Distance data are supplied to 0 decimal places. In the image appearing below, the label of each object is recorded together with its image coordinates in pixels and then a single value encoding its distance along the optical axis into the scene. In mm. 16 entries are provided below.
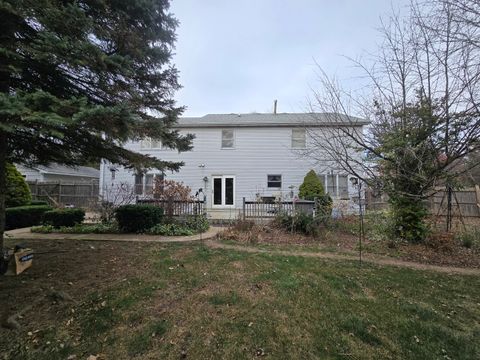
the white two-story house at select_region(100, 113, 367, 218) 16344
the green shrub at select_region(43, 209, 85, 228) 9540
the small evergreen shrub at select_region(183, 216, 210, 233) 9547
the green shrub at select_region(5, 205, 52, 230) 10109
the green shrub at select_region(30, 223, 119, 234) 8977
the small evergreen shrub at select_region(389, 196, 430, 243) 7793
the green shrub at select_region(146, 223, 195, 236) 8797
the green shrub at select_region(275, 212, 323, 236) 8977
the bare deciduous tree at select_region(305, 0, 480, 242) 5383
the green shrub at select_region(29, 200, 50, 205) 12480
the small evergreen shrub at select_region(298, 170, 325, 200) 14816
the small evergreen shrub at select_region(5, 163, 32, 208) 11492
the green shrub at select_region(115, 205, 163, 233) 9055
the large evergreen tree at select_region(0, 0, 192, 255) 3271
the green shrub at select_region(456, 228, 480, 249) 7539
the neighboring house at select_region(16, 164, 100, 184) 21852
